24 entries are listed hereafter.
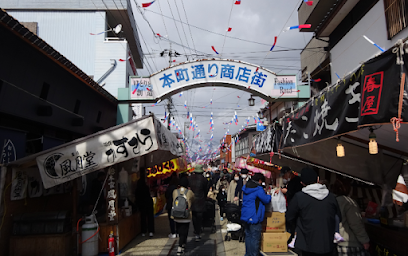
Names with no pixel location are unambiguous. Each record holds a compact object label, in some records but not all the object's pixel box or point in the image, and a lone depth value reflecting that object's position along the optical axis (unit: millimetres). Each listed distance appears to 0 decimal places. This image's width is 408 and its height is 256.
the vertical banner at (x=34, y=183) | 7012
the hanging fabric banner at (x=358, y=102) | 3012
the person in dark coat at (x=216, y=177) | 19631
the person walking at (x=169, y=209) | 9414
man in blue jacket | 6255
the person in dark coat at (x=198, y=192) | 8844
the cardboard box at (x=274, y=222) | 6957
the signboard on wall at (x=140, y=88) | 12945
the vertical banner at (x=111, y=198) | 7680
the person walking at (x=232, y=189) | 11267
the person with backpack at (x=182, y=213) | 7410
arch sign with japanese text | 12680
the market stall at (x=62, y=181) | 6414
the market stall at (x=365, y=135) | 3047
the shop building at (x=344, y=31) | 10336
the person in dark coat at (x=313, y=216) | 4262
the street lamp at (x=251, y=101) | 17392
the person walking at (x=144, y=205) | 9781
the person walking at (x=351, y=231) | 4719
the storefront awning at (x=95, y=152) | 6383
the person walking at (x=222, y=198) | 13204
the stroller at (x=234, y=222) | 8883
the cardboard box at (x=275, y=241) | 6910
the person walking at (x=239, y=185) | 9486
